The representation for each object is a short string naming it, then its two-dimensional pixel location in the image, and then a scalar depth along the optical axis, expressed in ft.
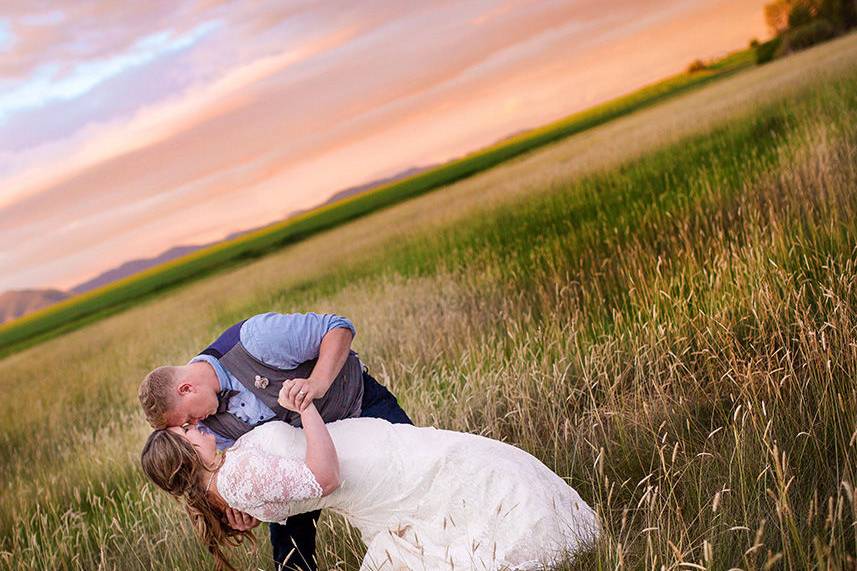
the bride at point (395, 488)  8.73
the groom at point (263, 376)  9.61
